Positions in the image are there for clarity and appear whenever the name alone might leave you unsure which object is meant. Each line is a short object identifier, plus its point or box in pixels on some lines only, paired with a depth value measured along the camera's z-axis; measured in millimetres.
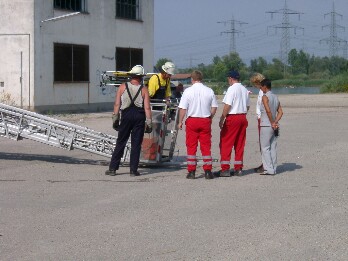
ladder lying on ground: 15148
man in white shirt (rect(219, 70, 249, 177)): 13883
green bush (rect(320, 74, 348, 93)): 69312
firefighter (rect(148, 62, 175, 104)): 14703
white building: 31531
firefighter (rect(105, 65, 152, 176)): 13734
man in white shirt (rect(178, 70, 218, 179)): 13469
